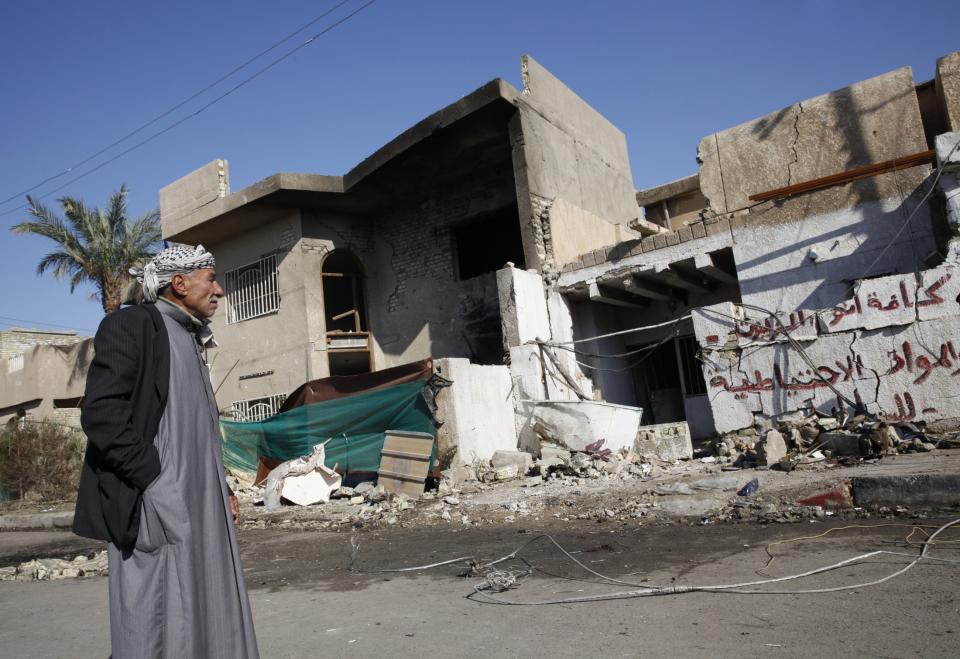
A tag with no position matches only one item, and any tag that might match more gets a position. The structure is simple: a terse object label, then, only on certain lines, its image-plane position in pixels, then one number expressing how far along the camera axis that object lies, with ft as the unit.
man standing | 6.64
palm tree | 66.54
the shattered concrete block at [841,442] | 24.25
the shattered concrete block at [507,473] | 31.27
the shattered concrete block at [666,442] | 32.63
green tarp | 33.12
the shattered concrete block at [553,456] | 31.68
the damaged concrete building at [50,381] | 74.23
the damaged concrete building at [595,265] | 29.12
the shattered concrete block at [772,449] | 24.56
